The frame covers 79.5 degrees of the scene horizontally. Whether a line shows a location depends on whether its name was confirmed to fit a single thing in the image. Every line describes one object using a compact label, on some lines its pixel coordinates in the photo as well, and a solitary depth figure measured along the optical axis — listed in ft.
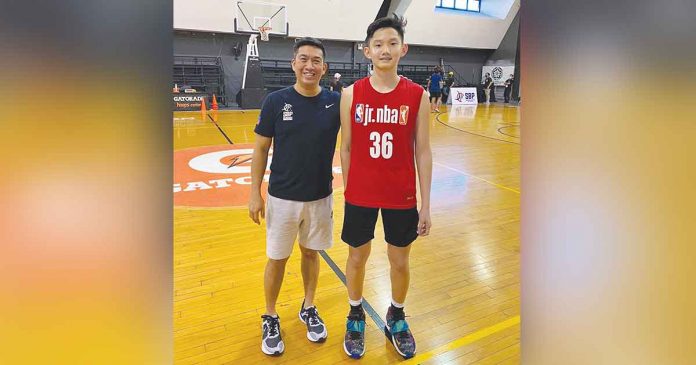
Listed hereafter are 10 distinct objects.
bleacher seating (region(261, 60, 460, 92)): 59.98
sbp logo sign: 67.67
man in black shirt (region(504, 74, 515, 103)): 70.18
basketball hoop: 51.64
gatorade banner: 50.37
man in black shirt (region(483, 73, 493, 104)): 69.36
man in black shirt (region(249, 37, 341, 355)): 7.31
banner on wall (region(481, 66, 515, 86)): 73.29
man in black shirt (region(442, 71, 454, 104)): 66.33
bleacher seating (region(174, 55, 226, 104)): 55.42
